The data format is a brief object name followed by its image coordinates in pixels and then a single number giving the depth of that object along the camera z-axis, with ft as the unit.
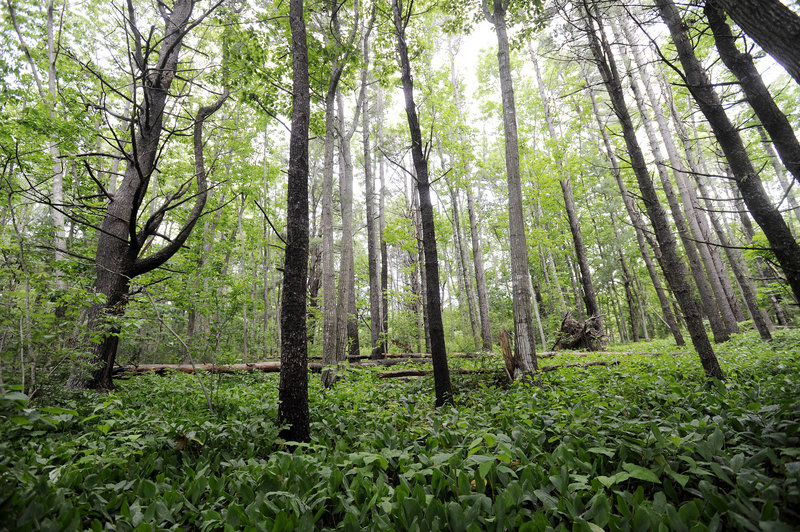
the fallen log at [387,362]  32.60
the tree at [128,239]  15.85
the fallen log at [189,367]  27.91
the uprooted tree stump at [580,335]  39.81
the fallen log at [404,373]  24.04
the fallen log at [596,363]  22.58
